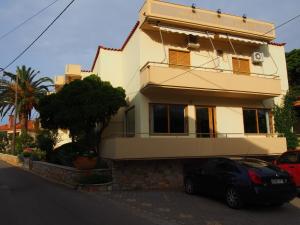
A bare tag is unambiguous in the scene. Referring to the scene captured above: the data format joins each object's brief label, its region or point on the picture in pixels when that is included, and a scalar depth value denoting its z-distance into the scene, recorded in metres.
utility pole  24.38
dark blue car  7.27
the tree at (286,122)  13.55
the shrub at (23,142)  25.28
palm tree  25.22
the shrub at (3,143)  35.65
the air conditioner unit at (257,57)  13.83
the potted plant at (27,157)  19.34
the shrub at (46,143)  18.73
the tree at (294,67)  21.53
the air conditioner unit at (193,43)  12.77
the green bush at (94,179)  10.56
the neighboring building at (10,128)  40.82
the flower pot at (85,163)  11.42
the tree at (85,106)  12.09
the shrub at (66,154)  13.94
